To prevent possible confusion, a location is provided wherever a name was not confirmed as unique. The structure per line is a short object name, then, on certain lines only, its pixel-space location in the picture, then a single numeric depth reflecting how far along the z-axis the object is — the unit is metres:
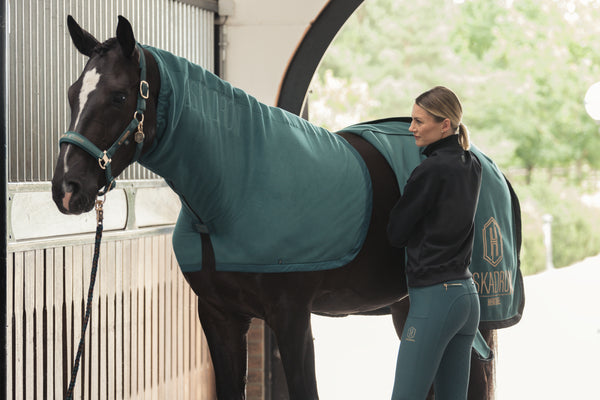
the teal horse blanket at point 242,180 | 6.64
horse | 6.42
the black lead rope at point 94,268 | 6.64
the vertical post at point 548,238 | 30.07
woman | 6.57
